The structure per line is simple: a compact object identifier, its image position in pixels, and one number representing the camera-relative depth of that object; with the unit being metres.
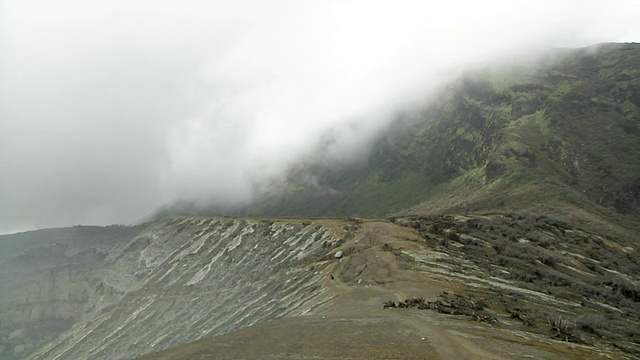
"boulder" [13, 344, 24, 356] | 133.25
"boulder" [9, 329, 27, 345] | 137.96
